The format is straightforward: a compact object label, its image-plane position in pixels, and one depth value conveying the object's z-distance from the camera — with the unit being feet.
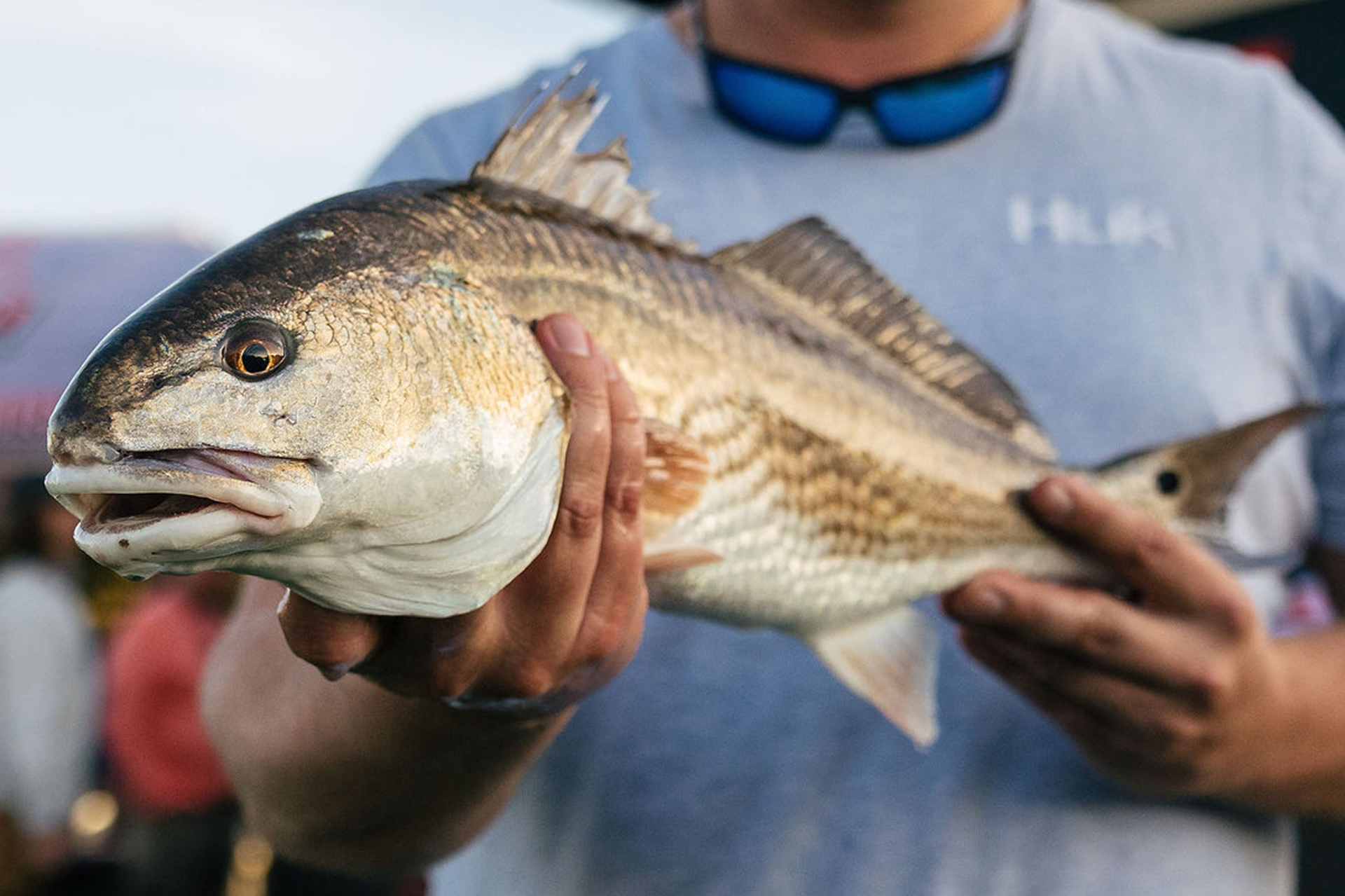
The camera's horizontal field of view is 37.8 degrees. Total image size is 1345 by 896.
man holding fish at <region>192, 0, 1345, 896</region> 2.55
